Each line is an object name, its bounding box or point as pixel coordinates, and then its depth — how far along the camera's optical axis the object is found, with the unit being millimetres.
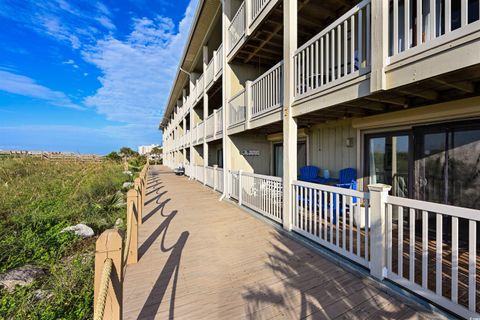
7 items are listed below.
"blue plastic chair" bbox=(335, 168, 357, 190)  5926
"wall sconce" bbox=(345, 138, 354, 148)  6148
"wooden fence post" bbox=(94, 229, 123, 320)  1754
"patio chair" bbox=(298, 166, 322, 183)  7078
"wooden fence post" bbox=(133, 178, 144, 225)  5634
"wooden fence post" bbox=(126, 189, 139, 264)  3730
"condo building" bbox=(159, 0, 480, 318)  2582
